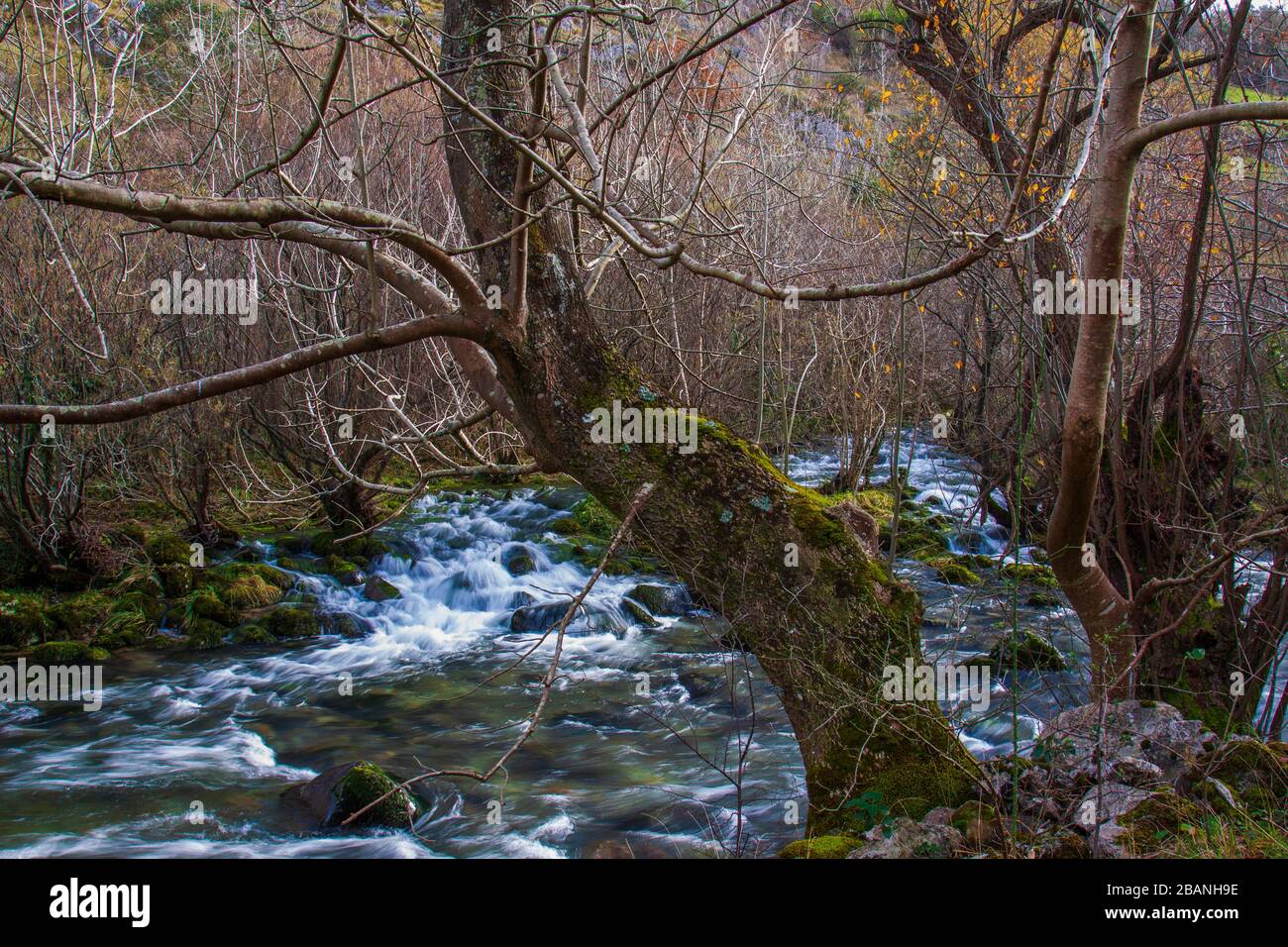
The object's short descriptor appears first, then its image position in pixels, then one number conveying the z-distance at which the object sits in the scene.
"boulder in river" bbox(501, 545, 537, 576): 11.84
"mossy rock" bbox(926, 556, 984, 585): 10.88
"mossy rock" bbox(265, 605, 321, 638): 10.05
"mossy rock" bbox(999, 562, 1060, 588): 8.77
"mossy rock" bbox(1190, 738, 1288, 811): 4.29
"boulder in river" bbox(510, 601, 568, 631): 10.69
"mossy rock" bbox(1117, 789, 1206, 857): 3.90
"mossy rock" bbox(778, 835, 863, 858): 4.13
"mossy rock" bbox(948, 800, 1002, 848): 3.97
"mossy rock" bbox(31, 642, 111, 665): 9.00
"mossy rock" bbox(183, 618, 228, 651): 9.62
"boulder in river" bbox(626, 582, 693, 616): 11.02
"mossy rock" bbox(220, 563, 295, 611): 10.31
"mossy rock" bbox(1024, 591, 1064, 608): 10.06
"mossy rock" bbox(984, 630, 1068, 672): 7.80
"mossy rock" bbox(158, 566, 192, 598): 10.20
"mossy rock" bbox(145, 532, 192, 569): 10.54
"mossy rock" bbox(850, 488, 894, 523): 12.96
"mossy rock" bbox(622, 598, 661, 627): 10.70
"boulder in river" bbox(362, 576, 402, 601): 11.02
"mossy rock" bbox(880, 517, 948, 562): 12.27
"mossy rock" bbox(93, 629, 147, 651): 9.34
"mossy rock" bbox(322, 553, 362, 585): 11.23
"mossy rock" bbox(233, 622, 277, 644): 9.87
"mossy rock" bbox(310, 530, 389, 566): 11.62
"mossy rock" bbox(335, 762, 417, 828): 6.38
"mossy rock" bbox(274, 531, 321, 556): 11.63
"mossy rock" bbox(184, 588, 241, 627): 9.94
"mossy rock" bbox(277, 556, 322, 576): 11.20
